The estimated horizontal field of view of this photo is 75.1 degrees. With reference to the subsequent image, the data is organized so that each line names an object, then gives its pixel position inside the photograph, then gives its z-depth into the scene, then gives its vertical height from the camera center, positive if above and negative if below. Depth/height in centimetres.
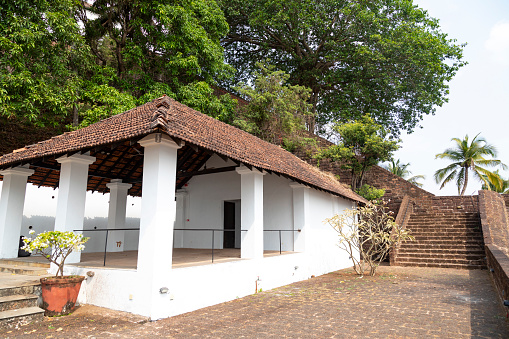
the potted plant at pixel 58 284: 537 -85
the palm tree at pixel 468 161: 2433 +515
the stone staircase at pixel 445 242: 1206 -39
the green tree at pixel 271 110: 1669 +622
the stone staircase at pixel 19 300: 484 -103
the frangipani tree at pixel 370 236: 985 -6
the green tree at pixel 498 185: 2530 +366
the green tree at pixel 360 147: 1562 +399
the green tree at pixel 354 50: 1950 +1143
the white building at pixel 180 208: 562 +65
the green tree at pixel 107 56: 962 +637
